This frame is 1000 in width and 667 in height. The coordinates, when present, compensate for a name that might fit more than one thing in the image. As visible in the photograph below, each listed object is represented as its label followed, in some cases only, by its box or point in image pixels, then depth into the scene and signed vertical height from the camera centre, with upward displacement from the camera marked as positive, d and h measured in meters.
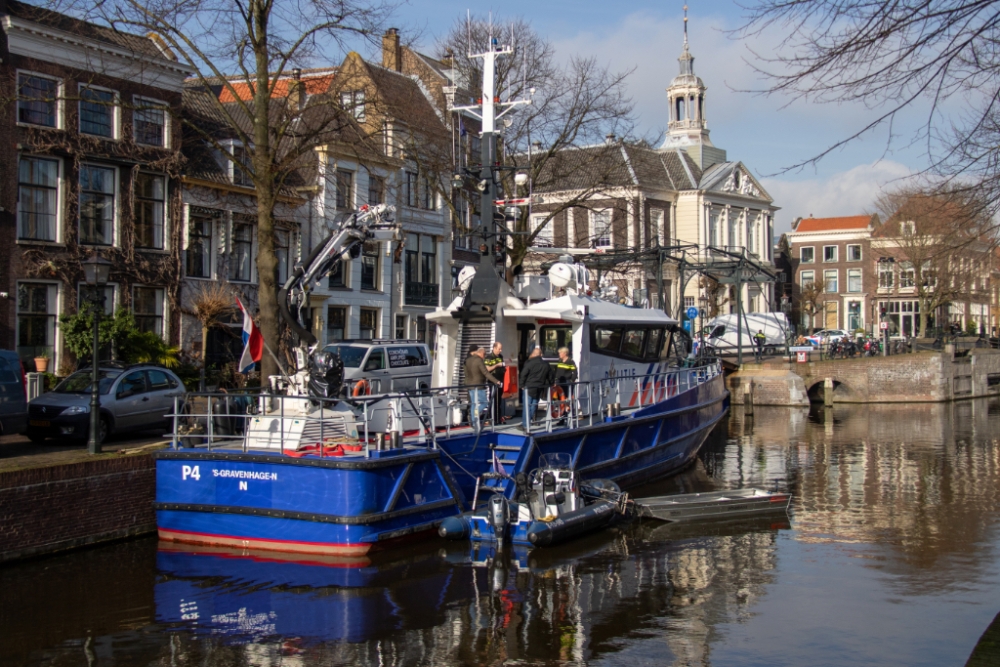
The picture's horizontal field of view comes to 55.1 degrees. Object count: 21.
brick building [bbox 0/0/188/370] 23.11 +4.75
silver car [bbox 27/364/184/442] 16.89 -0.70
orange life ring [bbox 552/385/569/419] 15.33 -0.63
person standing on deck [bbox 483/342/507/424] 15.40 -0.09
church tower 62.97 +16.34
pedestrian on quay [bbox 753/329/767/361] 41.81 +0.99
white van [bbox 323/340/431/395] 21.78 +0.06
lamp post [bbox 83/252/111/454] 14.28 +0.72
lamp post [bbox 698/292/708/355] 55.54 +3.63
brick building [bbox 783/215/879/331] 70.25 +7.04
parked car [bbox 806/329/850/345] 51.40 +1.59
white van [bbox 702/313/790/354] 45.41 +1.71
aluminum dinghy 15.20 -2.26
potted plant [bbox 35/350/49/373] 22.27 +0.06
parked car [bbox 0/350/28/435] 15.38 -0.52
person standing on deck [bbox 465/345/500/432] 14.64 -0.16
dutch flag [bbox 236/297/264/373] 13.42 +0.30
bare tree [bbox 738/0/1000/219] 6.36 +2.21
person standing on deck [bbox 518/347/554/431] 15.41 -0.12
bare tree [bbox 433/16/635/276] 28.95 +7.51
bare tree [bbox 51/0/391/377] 17.89 +5.10
